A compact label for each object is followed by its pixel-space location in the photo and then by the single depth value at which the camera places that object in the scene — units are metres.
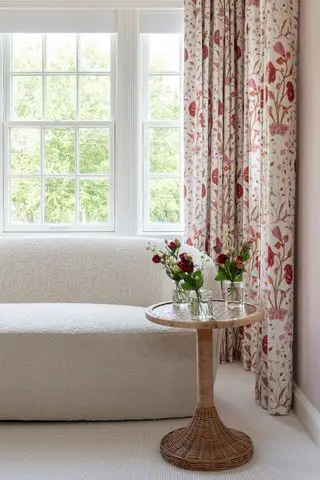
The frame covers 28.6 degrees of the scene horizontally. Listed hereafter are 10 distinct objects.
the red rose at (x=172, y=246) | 3.06
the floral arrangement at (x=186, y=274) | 2.88
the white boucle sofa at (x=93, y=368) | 3.41
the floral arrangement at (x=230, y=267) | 3.07
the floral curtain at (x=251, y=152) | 3.48
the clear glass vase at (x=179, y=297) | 3.03
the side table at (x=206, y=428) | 2.85
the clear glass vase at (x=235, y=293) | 3.14
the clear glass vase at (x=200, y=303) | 2.91
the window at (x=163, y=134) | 4.90
